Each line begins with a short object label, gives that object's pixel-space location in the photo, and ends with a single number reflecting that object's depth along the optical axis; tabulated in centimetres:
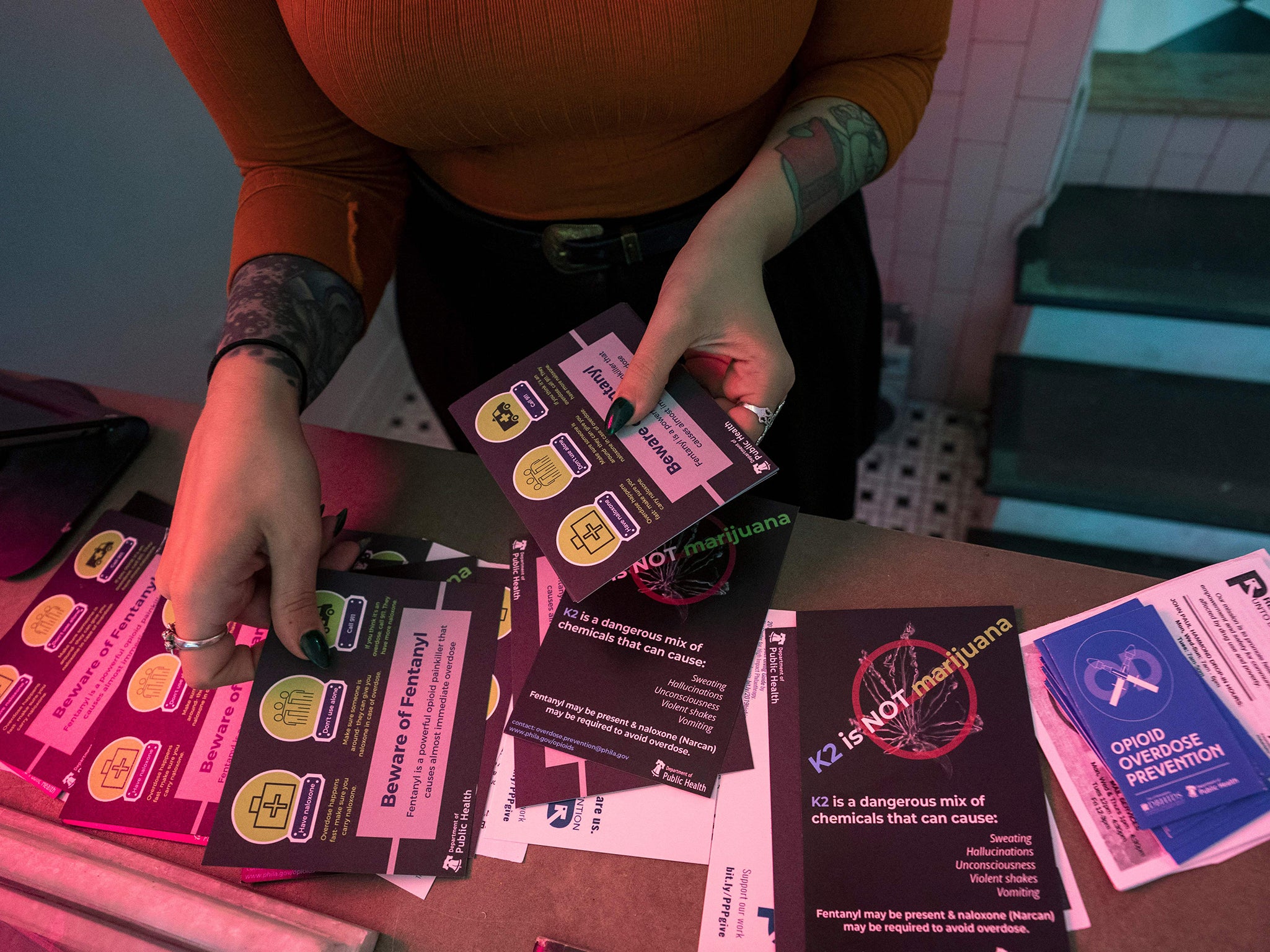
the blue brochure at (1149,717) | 54
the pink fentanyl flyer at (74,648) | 68
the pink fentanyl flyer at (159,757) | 63
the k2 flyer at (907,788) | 54
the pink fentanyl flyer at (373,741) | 60
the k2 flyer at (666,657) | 62
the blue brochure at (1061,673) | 59
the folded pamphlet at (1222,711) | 54
